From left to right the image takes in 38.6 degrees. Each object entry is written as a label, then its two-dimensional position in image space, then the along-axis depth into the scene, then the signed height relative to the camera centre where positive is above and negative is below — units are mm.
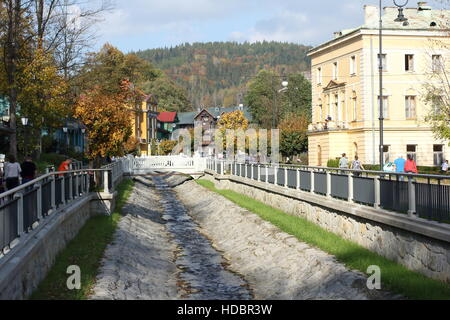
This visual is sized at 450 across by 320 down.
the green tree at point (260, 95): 110850 +10368
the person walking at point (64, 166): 21578 -369
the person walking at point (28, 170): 19062 -416
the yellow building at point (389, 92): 53125 +4984
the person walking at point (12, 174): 18422 -502
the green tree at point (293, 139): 68062 +1370
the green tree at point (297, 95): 114188 +10184
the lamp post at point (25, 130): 31069 +1335
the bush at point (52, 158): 42334 -160
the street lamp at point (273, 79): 112081 +13135
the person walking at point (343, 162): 30578 -534
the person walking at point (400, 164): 25316 -560
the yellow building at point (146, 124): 110562 +5377
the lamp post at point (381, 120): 32356 +1651
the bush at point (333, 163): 52050 -975
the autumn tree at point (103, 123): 28359 +1435
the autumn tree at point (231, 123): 64188 +3009
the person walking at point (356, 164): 29978 -634
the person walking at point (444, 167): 41156 -1177
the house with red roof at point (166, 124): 134438 +6527
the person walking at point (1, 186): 19753 -912
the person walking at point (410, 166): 22750 -579
